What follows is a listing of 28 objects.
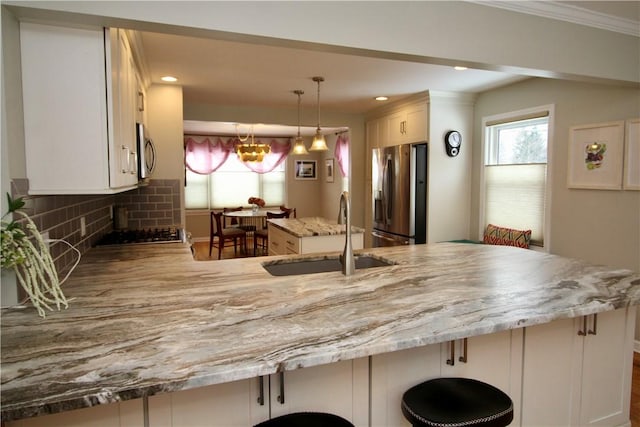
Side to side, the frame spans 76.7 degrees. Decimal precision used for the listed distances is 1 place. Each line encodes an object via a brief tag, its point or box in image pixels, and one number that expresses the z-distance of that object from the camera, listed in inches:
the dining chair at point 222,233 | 270.7
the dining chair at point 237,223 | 280.3
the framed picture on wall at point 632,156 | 118.3
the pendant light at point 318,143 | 169.9
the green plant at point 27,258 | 47.7
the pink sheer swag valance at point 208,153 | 329.1
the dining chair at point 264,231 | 263.7
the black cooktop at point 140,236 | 116.2
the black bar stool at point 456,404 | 51.9
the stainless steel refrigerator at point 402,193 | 180.4
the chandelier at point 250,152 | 266.2
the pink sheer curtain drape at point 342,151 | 315.9
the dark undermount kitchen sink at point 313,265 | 89.3
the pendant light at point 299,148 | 186.2
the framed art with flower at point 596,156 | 123.5
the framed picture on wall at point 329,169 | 349.7
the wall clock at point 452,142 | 178.9
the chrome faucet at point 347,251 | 75.5
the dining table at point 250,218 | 273.0
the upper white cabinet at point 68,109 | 61.4
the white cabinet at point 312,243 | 147.6
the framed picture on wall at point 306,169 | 367.9
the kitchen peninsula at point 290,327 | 39.8
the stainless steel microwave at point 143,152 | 97.7
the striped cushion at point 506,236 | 156.2
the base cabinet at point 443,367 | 62.0
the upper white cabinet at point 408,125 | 182.9
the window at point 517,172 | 153.4
